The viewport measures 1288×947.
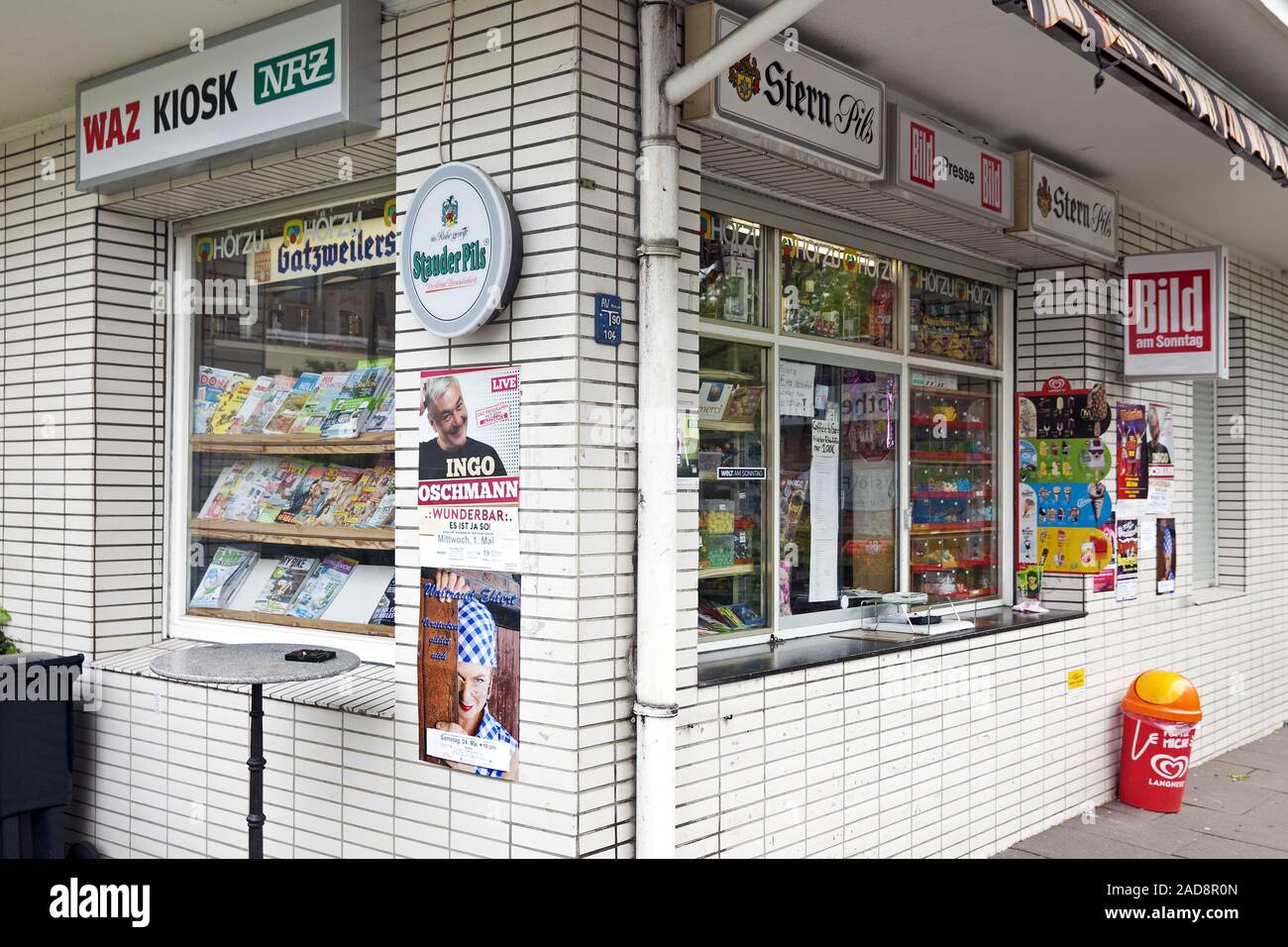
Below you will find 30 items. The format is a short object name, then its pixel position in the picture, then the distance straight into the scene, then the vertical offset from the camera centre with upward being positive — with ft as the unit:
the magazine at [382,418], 16.06 +1.08
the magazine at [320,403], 16.90 +1.37
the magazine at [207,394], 17.94 +1.58
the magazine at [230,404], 17.84 +1.42
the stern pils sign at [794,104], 12.87 +4.91
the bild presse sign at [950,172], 16.24 +4.99
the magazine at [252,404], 17.75 +1.41
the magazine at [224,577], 17.51 -1.33
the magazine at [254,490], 17.60 +0.03
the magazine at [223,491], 17.81 +0.02
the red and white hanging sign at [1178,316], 20.79 +3.37
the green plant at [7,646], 17.15 -2.37
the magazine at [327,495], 16.65 -0.04
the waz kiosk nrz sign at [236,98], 13.56 +5.21
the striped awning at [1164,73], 11.38 +5.09
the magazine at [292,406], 17.35 +1.36
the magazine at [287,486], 17.24 +0.10
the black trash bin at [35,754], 15.28 -3.65
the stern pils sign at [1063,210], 18.95 +5.08
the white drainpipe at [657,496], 12.24 -0.04
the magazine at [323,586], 16.44 -1.40
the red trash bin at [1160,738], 21.21 -4.73
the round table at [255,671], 11.93 -1.95
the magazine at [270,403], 17.62 +1.42
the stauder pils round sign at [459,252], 12.12 +2.71
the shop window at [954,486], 20.42 +0.12
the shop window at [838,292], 17.62 +3.35
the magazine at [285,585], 16.90 -1.42
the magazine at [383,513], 15.81 -0.30
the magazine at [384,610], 15.62 -1.66
